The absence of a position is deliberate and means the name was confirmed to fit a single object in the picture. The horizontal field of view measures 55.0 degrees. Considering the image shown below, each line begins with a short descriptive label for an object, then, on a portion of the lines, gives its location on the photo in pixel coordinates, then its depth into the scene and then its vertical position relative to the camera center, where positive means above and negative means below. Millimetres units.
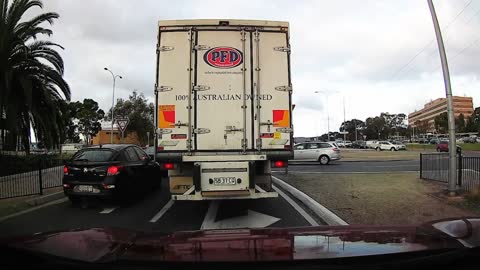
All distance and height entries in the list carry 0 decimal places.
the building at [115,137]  62094 +1029
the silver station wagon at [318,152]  31672 -624
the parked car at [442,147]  54112 -559
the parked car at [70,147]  61944 -362
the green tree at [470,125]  121844 +4548
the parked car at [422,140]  111219 +600
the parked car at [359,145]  96988 -494
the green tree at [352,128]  164500 +5567
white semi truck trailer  9758 +1034
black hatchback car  11538 -767
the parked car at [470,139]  100988 +696
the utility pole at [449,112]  11867 +814
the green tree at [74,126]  73369 +3131
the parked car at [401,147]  70812 -687
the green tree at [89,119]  74312 +4259
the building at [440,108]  140800 +10884
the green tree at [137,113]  65500 +4503
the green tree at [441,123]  115475 +4853
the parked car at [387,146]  70438 -540
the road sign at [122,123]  27203 +1243
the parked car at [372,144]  84838 -258
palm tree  20125 +3040
